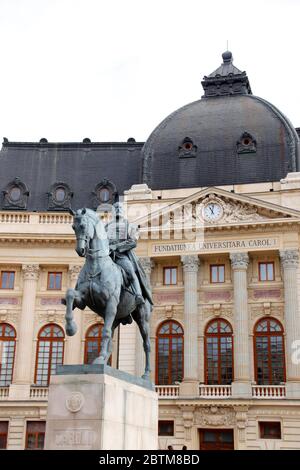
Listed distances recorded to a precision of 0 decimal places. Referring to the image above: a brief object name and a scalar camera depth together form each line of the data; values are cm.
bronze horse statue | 1470
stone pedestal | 1308
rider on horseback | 1620
